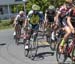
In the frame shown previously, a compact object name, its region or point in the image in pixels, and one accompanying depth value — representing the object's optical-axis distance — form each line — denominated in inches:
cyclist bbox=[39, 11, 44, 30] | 541.3
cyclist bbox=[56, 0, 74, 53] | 391.2
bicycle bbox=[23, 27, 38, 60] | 499.6
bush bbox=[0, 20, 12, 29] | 1771.9
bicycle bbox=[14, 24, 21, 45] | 732.2
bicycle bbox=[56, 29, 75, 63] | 391.2
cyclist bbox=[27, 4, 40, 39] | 520.9
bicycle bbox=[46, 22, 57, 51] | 585.2
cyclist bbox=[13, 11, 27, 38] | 725.5
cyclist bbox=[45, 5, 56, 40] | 657.6
